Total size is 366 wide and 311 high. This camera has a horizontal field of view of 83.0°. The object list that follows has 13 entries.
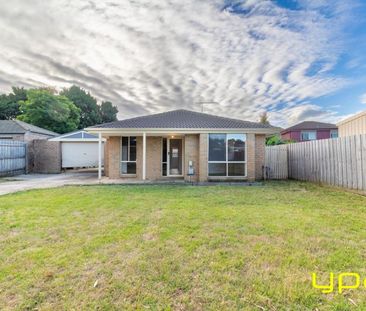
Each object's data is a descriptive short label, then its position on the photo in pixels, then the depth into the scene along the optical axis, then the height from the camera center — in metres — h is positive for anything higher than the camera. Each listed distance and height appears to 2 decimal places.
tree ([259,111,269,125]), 31.78 +6.82
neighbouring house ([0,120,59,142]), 16.92 +2.60
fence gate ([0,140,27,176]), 13.96 +0.36
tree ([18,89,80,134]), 27.20 +6.97
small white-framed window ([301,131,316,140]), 31.28 +3.93
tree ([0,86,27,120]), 34.12 +9.86
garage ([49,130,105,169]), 17.56 +1.20
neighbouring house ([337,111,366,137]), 9.27 +1.78
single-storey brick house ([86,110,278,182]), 10.71 +0.75
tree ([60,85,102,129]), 40.19 +11.45
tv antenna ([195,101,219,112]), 16.77 +4.74
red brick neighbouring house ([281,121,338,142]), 30.74 +4.47
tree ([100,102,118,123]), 44.09 +10.83
